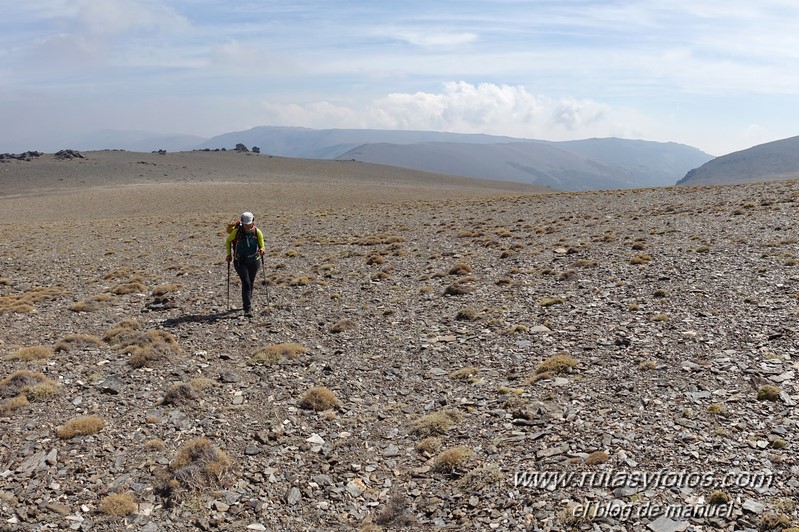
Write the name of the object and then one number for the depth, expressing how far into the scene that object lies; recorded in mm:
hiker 15602
